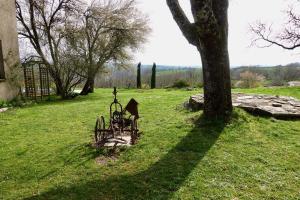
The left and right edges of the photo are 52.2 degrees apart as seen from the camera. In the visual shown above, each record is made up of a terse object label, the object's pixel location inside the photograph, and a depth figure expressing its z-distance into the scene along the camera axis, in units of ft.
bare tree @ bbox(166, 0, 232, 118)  18.16
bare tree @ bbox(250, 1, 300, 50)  49.39
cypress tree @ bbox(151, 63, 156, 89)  89.86
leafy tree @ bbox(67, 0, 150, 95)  55.52
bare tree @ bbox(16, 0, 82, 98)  49.57
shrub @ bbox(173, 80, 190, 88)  75.14
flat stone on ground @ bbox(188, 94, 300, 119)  22.62
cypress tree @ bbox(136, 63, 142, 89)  93.68
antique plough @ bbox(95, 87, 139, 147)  17.90
